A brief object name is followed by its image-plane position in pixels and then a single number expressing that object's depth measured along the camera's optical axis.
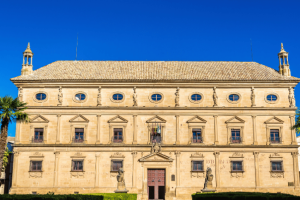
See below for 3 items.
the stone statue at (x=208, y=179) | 38.72
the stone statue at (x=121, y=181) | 38.98
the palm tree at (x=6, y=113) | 37.38
